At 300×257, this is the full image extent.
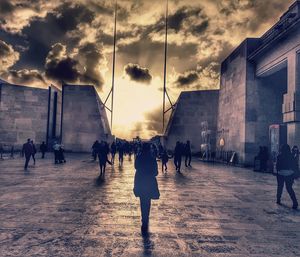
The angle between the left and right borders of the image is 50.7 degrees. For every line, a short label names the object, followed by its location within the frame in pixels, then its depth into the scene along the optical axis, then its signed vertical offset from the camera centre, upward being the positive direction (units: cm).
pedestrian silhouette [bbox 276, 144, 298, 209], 814 -53
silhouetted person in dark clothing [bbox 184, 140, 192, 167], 2063 -51
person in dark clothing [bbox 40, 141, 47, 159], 2812 -80
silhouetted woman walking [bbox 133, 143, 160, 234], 594 -71
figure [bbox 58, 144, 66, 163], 2150 -105
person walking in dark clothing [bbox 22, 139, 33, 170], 1677 -60
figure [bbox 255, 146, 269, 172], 1850 -74
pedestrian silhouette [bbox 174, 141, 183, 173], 1688 -53
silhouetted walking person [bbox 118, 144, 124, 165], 2128 -63
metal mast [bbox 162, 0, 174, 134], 3710 +828
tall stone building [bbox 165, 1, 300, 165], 1630 +367
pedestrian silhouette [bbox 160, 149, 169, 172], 1708 -78
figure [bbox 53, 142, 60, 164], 2134 -78
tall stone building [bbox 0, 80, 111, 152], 3619 +273
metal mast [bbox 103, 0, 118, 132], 3825 +561
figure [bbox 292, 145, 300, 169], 1403 -21
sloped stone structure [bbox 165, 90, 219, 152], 3466 +290
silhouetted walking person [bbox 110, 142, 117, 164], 2155 -54
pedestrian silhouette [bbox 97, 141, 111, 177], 1471 -59
